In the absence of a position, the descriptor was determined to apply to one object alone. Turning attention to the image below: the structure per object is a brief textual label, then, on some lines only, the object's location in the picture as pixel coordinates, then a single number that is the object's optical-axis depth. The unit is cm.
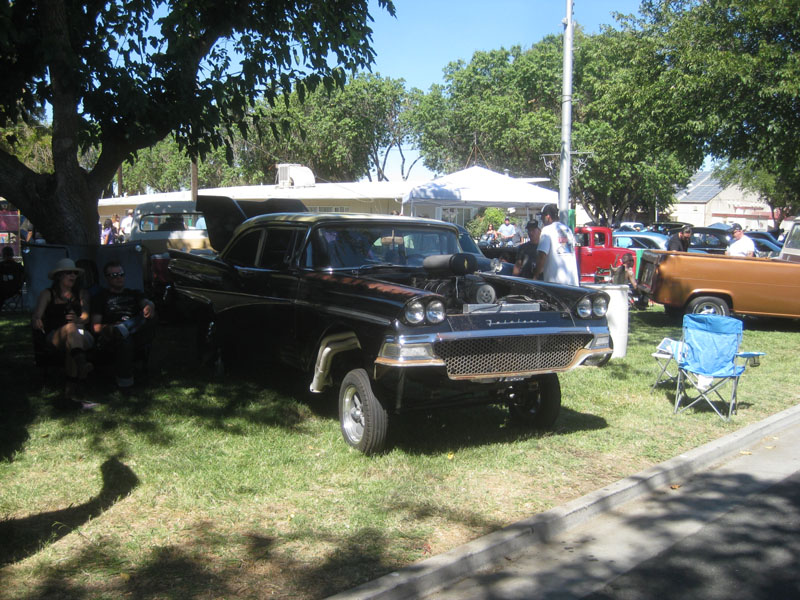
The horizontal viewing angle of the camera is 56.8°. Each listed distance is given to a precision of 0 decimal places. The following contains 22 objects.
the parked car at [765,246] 2497
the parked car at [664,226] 3503
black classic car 523
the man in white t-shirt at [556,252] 888
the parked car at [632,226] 3540
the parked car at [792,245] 1401
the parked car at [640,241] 2455
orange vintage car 1224
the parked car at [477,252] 1091
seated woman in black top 655
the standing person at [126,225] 2246
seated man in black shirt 702
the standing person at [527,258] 983
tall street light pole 1300
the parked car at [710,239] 2453
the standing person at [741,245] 1484
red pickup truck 1870
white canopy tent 1730
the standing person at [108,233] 2033
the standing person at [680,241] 1564
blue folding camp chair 716
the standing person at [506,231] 2655
